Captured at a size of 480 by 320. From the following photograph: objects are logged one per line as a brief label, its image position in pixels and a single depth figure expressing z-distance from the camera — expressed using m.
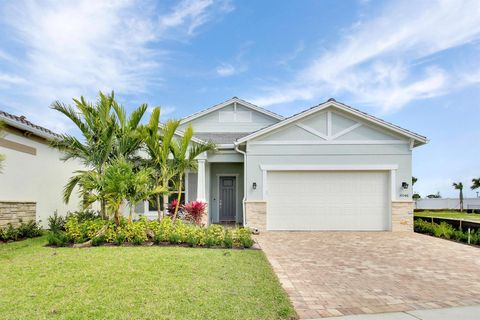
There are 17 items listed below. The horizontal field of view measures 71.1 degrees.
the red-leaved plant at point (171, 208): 12.18
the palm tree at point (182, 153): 11.34
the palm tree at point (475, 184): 37.91
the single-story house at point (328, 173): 13.17
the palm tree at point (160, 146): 10.90
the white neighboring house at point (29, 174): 10.68
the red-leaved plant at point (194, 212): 12.16
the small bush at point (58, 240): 8.83
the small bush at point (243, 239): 9.02
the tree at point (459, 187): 32.91
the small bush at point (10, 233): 9.88
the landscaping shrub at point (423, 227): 12.94
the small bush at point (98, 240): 8.86
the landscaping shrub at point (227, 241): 8.92
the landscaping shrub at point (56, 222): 11.16
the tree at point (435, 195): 39.59
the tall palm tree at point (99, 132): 10.40
